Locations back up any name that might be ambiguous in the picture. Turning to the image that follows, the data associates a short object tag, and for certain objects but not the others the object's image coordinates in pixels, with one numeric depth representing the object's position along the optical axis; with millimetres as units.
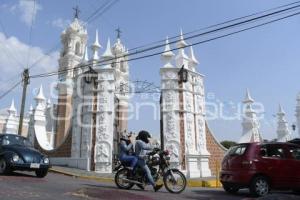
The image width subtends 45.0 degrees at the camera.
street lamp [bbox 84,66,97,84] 16203
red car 9070
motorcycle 9148
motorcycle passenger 9281
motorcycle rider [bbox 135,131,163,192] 9078
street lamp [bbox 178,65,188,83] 15521
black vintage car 10453
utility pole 20609
